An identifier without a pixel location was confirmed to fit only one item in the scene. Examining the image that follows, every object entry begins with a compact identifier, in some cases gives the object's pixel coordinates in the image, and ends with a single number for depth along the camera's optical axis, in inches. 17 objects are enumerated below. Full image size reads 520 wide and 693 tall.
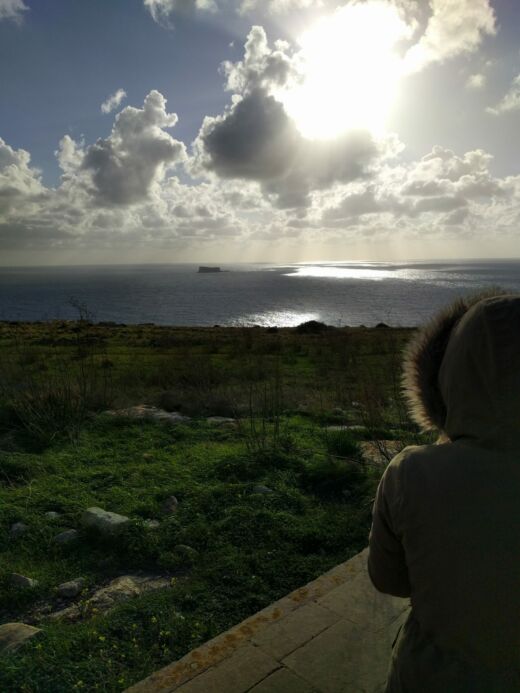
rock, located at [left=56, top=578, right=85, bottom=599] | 122.3
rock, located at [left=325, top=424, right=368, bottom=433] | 263.5
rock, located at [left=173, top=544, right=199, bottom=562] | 134.9
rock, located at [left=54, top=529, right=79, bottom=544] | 144.1
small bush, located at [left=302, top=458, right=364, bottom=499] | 180.5
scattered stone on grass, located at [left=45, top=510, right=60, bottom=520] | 156.6
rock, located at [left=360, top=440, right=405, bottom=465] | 200.0
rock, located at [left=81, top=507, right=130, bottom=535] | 145.5
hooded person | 48.2
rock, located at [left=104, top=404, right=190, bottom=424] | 276.2
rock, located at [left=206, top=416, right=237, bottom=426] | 276.1
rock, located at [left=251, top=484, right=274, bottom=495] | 172.4
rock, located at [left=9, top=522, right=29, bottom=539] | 148.2
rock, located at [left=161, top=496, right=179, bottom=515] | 162.7
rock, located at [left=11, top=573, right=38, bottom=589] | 122.9
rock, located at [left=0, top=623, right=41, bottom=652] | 99.7
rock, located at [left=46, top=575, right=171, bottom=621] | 113.3
